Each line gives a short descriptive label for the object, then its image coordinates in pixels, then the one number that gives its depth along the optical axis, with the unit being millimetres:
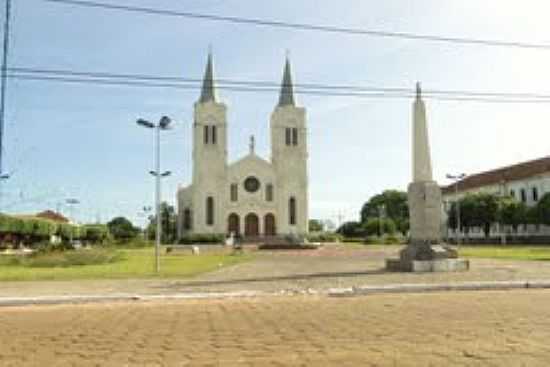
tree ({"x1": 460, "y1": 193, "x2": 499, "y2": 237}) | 85544
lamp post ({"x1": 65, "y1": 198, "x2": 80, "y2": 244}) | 91806
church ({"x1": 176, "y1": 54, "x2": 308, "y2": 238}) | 85000
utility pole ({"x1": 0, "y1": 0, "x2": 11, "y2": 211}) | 13793
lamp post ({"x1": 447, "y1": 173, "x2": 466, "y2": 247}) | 65812
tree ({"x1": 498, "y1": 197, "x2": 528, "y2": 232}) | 81688
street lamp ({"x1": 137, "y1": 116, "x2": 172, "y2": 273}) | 28531
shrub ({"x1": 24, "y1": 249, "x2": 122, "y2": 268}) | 31130
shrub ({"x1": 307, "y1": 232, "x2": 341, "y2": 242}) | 83394
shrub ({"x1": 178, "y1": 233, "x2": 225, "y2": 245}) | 74112
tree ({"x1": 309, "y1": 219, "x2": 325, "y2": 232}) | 149750
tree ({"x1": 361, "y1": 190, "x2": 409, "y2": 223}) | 129000
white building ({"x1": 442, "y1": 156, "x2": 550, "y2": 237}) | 89312
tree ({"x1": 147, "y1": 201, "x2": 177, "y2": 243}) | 101100
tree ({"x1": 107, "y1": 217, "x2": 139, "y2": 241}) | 120750
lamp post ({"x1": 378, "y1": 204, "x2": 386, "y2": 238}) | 97719
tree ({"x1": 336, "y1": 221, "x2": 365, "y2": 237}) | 108050
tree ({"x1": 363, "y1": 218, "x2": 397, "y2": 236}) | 99375
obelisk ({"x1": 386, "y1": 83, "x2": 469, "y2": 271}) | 23547
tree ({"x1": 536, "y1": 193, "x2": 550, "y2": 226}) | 76312
